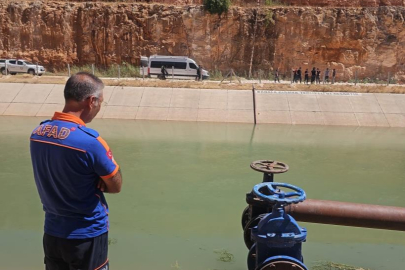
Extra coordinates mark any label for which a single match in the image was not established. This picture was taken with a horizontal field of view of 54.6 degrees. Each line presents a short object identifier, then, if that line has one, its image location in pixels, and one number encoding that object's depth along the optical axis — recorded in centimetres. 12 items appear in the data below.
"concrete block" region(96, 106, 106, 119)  1774
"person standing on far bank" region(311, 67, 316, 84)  2478
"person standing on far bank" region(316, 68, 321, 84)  2523
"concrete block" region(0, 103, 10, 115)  1808
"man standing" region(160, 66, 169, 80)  2538
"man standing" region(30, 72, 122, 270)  247
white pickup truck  2536
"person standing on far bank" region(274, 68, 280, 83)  2580
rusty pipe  354
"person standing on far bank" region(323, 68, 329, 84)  2636
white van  2589
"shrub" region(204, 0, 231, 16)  2900
